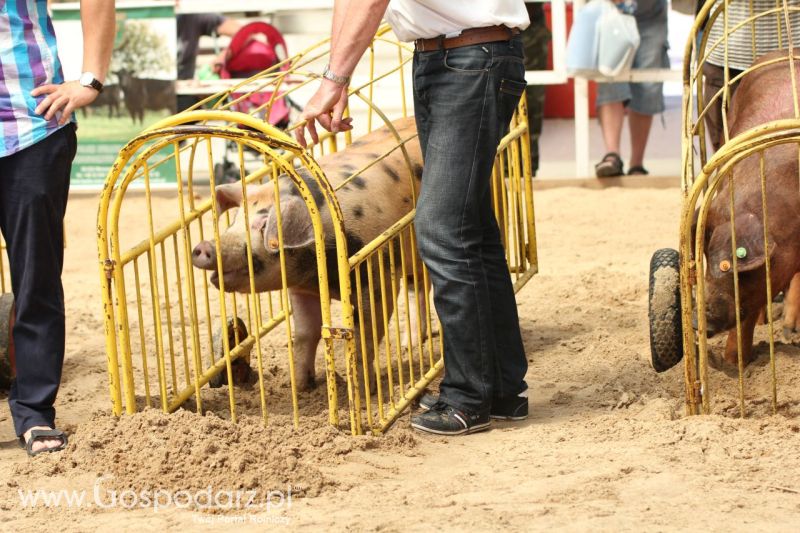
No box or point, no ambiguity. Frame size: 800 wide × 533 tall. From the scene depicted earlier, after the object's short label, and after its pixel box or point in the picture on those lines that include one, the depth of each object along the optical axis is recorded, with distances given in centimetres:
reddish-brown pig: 835
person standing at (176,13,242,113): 1916
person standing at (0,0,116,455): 775
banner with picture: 1867
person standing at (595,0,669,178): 1762
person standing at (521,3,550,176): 1862
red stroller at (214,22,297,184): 1867
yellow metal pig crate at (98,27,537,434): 746
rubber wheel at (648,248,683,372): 880
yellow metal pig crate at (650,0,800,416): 748
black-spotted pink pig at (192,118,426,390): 855
